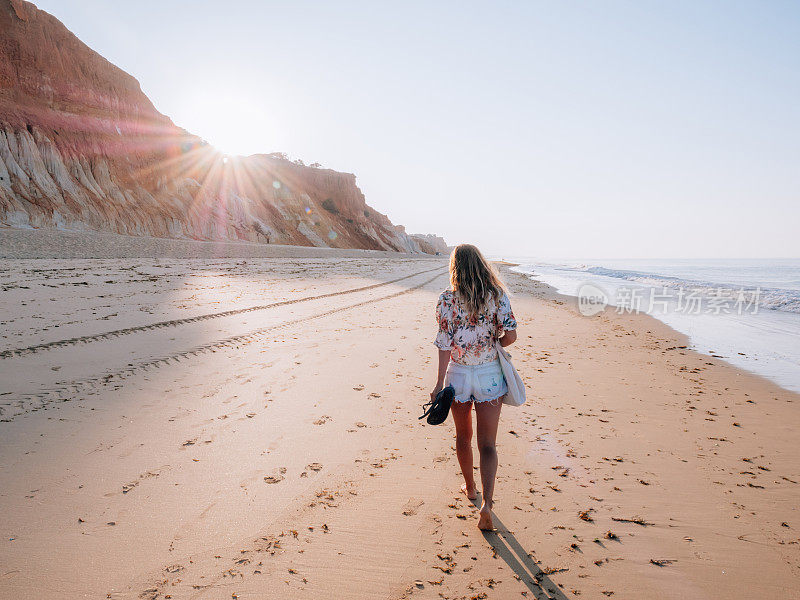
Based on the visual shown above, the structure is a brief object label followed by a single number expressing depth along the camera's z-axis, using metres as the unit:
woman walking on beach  3.00
